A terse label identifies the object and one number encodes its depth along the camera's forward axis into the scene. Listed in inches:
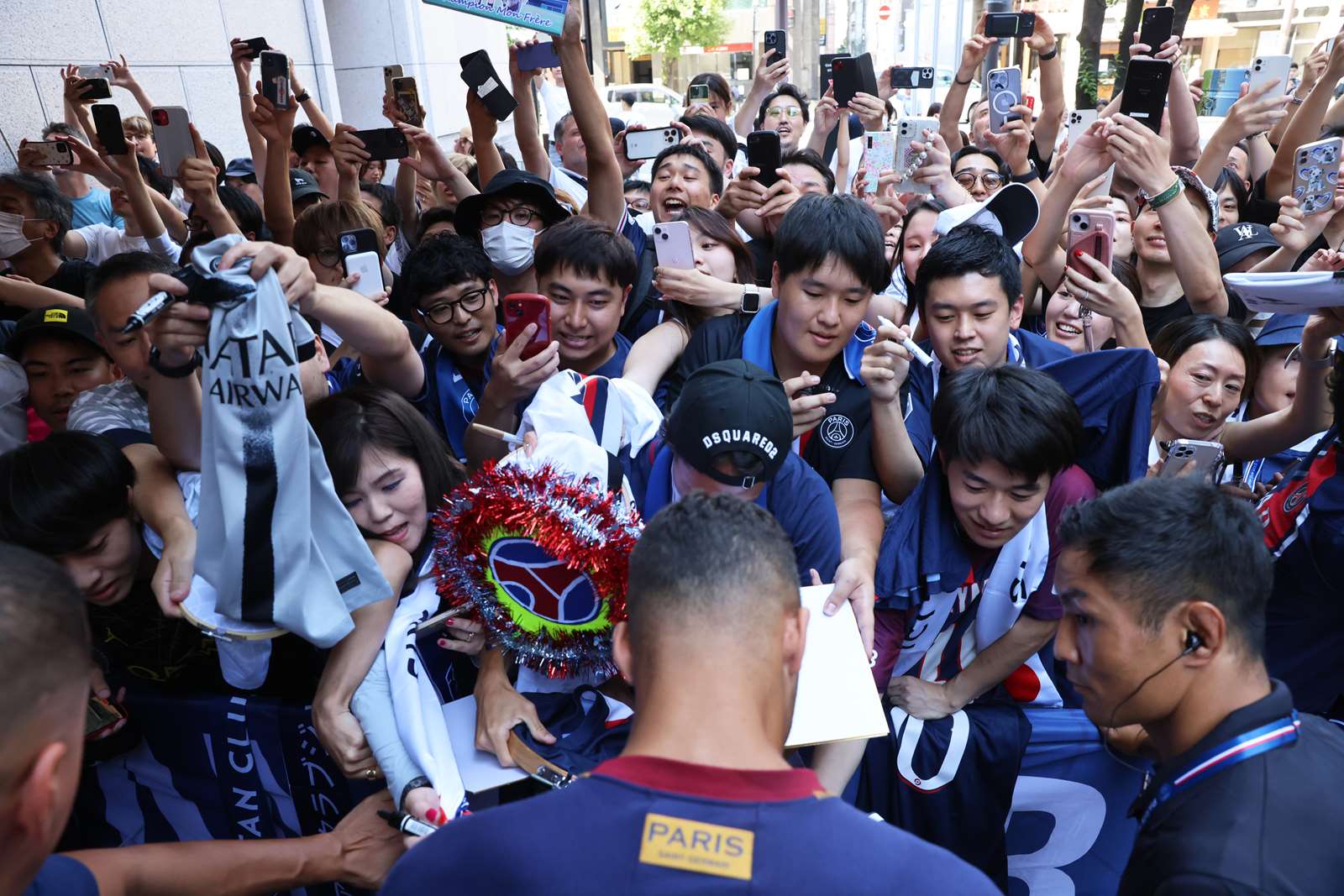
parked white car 700.0
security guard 54.1
